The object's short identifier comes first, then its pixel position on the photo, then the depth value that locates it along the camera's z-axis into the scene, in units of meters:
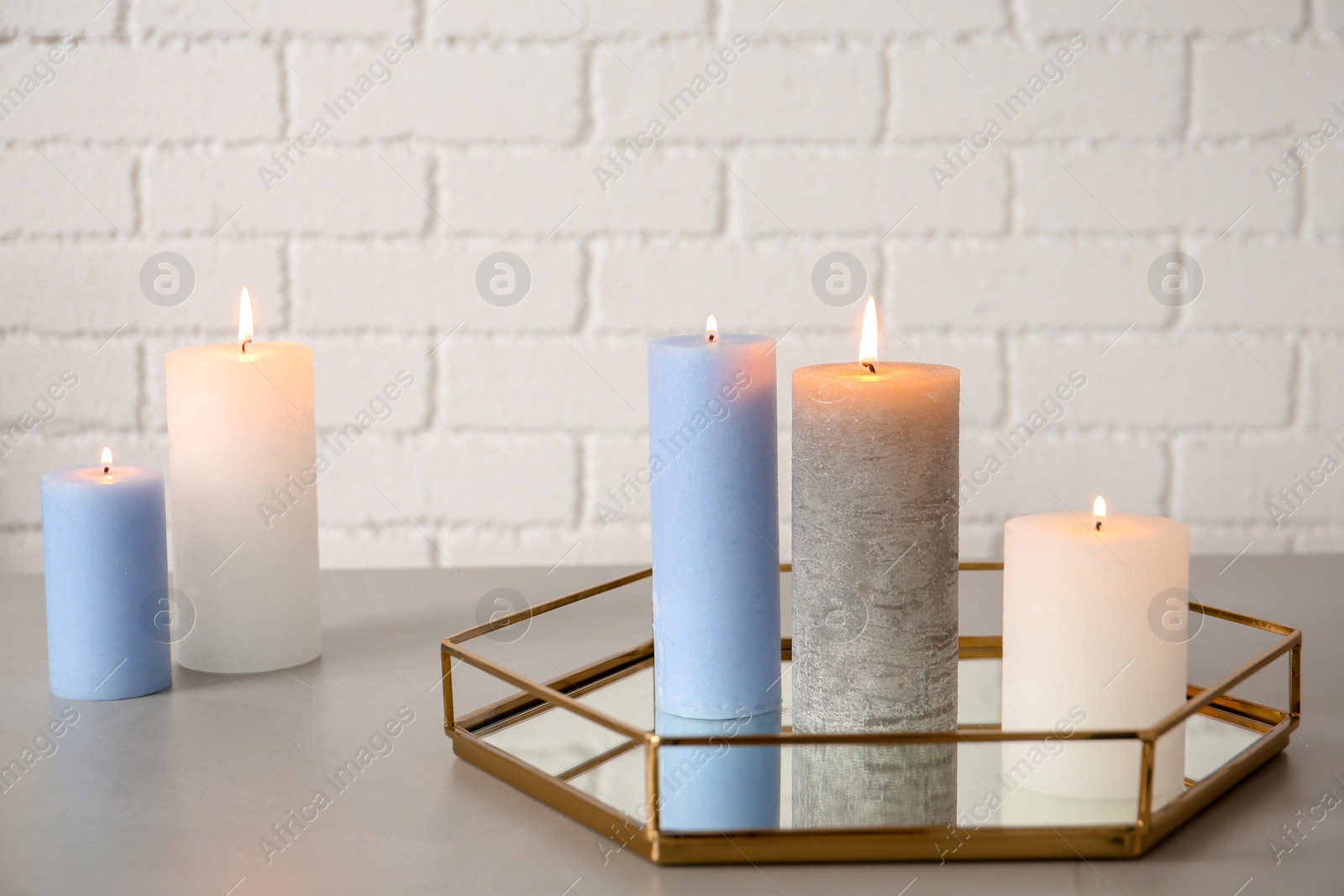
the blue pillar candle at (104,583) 1.40
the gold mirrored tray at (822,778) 1.23
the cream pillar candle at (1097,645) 1.26
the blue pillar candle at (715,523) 1.33
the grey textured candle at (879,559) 1.29
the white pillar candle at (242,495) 1.43
